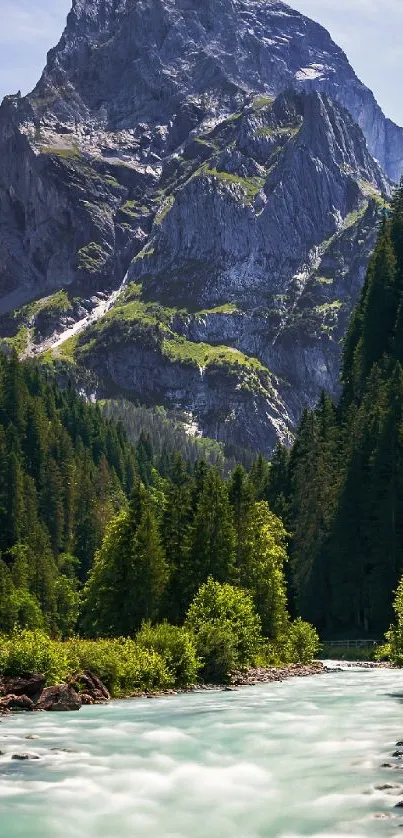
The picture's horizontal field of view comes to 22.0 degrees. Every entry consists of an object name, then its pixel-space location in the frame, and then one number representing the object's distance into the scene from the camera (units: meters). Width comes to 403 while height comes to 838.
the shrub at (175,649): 58.25
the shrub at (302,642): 83.44
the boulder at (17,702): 45.06
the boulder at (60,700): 45.00
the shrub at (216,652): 62.91
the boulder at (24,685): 47.03
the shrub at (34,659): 49.44
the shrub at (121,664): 53.22
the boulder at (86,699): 48.53
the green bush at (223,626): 63.25
